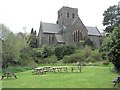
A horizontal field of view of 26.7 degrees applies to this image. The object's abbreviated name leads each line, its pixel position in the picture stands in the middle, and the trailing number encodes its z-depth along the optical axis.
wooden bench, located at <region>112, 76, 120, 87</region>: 18.05
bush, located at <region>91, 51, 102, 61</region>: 53.29
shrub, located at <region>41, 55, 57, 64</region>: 54.81
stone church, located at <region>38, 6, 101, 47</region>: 79.50
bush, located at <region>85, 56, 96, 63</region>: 51.28
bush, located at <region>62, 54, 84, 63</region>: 52.71
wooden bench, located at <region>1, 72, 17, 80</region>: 24.64
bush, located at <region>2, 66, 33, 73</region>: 34.51
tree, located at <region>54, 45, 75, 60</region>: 61.62
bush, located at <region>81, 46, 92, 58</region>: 54.92
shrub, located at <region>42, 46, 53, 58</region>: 61.91
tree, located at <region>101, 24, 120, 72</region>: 26.43
